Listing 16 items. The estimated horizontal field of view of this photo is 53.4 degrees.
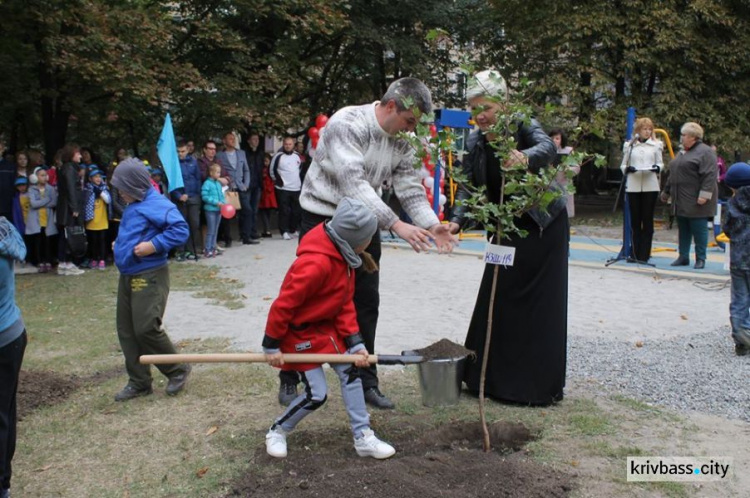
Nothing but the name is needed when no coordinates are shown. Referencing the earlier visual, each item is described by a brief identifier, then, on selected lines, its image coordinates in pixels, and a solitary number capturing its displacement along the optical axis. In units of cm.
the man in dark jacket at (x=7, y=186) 1149
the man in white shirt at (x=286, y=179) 1542
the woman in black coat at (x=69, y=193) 1132
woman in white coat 1144
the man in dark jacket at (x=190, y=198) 1298
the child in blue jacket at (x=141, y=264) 521
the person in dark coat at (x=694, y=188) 1098
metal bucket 483
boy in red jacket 393
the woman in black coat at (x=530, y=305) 496
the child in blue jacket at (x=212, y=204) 1330
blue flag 1223
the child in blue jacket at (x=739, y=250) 640
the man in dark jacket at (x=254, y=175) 1527
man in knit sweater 449
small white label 431
